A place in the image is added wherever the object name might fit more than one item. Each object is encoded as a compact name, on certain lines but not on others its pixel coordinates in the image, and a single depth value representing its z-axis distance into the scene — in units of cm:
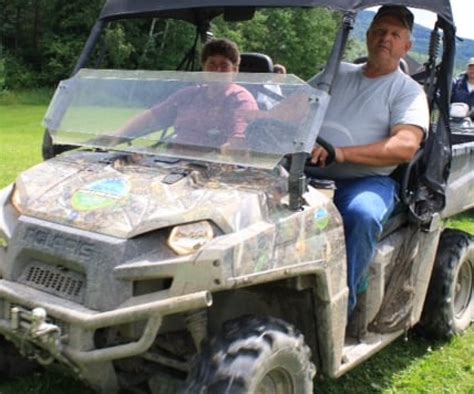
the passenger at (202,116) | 348
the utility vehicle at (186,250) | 290
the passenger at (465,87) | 992
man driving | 372
